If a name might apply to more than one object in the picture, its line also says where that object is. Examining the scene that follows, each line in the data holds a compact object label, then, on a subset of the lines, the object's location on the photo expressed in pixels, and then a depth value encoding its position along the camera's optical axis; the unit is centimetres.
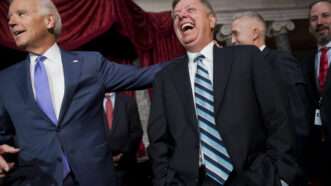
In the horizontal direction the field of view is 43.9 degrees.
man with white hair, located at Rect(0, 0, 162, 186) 153
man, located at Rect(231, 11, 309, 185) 230
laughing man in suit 149
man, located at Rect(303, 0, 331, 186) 275
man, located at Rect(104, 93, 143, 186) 304
